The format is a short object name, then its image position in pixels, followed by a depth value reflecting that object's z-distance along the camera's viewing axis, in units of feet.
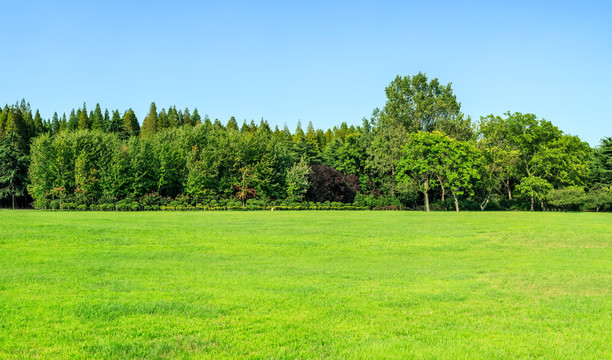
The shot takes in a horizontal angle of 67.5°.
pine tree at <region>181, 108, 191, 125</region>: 392.24
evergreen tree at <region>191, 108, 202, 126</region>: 422.37
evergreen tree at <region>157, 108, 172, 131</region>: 364.17
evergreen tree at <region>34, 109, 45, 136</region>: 320.50
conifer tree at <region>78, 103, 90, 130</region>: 338.13
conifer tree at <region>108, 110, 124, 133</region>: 344.32
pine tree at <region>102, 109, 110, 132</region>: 341.00
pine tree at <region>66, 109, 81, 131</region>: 353.49
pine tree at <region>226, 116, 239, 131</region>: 398.13
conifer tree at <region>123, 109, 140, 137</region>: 340.45
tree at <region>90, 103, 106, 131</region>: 332.98
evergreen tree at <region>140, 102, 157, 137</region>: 351.34
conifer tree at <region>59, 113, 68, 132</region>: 349.94
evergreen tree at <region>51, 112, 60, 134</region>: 391.24
